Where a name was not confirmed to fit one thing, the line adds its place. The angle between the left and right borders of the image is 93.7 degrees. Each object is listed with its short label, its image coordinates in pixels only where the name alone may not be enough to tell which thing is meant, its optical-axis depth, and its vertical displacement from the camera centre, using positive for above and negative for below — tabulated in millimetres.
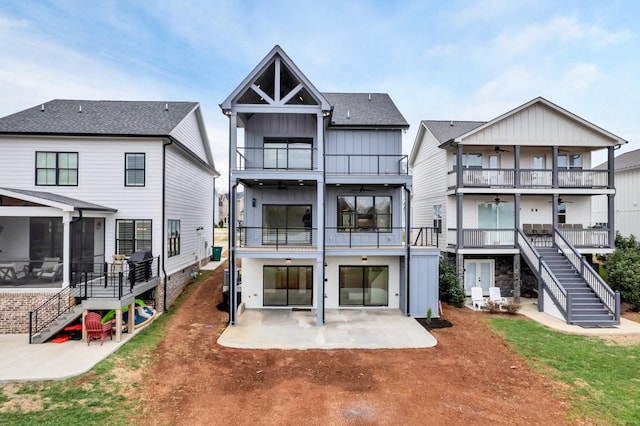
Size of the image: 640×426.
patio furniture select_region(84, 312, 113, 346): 9898 -3618
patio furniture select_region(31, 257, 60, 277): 11578 -1929
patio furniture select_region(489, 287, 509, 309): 14158 -3863
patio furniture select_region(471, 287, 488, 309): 14344 -3876
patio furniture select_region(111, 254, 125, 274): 13180 -2013
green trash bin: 24812 -2974
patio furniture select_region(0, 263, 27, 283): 11446 -2168
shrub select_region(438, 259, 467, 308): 14547 -3487
